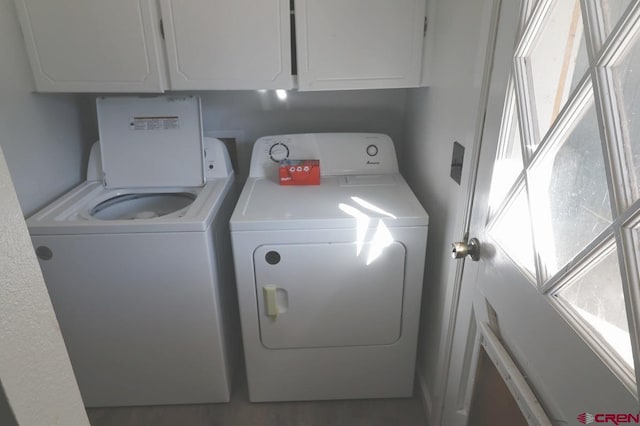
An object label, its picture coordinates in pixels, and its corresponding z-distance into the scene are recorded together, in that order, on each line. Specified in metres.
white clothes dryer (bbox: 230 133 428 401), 1.50
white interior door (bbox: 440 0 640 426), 0.60
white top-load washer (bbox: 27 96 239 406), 1.50
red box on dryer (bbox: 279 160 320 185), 1.80
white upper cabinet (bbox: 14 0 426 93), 1.52
